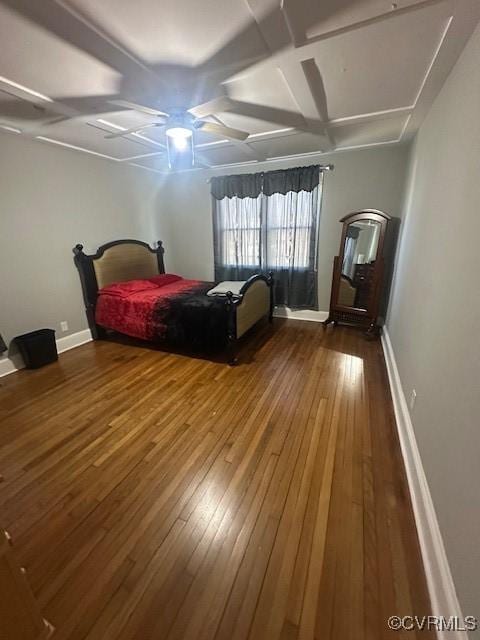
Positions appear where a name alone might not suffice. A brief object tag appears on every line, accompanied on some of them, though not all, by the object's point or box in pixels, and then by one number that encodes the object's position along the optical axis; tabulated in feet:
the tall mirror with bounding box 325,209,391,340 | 11.54
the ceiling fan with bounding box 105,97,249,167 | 6.43
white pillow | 11.38
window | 13.12
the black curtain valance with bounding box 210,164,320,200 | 12.67
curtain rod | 12.46
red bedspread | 10.85
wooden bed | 9.98
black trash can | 9.72
